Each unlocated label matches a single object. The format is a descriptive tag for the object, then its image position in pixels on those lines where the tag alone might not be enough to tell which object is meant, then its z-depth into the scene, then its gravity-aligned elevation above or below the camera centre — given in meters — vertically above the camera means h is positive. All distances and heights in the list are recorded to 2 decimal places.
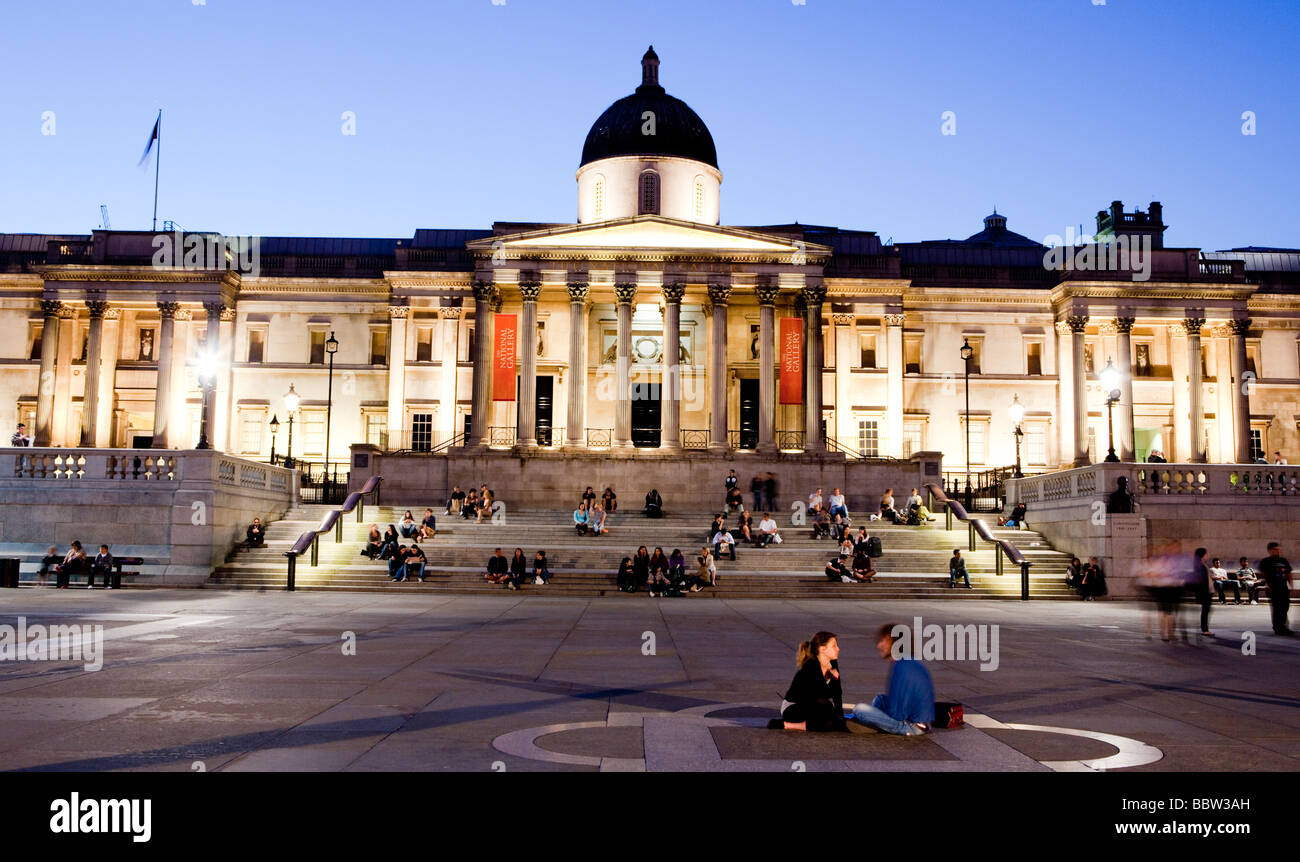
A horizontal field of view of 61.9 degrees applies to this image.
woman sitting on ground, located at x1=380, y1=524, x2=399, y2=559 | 32.78 -1.30
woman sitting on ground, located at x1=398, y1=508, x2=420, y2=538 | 34.81 -0.92
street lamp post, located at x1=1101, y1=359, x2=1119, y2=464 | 33.12 +3.80
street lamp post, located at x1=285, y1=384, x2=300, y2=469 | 43.75 +3.86
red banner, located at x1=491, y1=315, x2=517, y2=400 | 50.34 +6.71
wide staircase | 30.98 -1.86
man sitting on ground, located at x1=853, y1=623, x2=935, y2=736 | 9.11 -1.69
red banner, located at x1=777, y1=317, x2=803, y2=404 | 50.12 +6.96
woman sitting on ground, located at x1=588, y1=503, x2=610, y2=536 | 38.38 -0.71
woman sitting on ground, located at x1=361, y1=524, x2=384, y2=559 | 33.75 -1.43
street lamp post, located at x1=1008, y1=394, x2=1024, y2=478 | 44.47 +3.81
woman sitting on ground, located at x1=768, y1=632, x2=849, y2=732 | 9.27 -1.69
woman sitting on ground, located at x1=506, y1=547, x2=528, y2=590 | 30.69 -2.00
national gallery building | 55.78 +8.46
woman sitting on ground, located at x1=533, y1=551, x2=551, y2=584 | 31.17 -2.03
